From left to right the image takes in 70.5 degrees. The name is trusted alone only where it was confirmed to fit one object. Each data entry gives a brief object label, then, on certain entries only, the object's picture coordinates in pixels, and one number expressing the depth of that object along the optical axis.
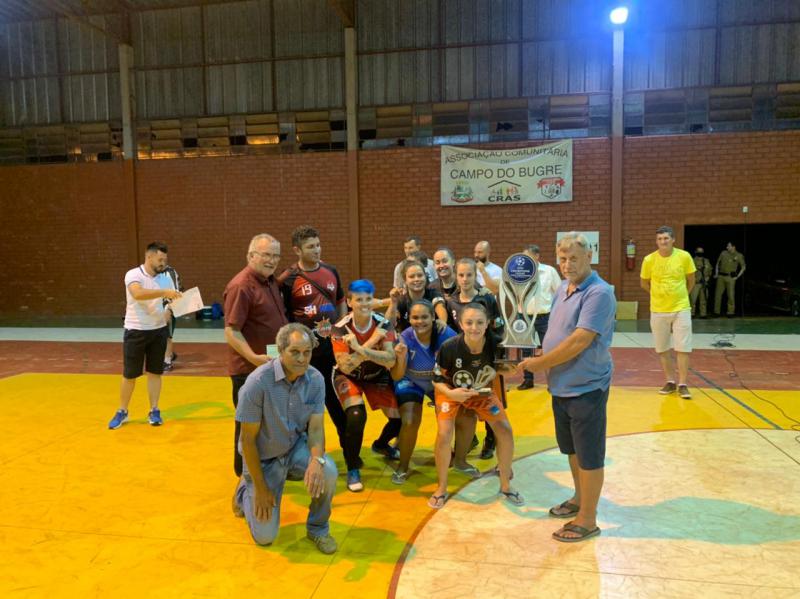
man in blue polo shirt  3.25
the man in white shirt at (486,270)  6.29
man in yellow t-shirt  6.52
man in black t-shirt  4.42
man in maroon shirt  3.98
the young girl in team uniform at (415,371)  4.36
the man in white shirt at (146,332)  5.70
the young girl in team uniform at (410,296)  4.68
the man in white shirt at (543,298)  7.02
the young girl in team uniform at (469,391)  3.93
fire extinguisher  13.20
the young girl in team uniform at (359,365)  4.16
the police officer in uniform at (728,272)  14.05
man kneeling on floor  3.24
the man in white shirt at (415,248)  6.10
